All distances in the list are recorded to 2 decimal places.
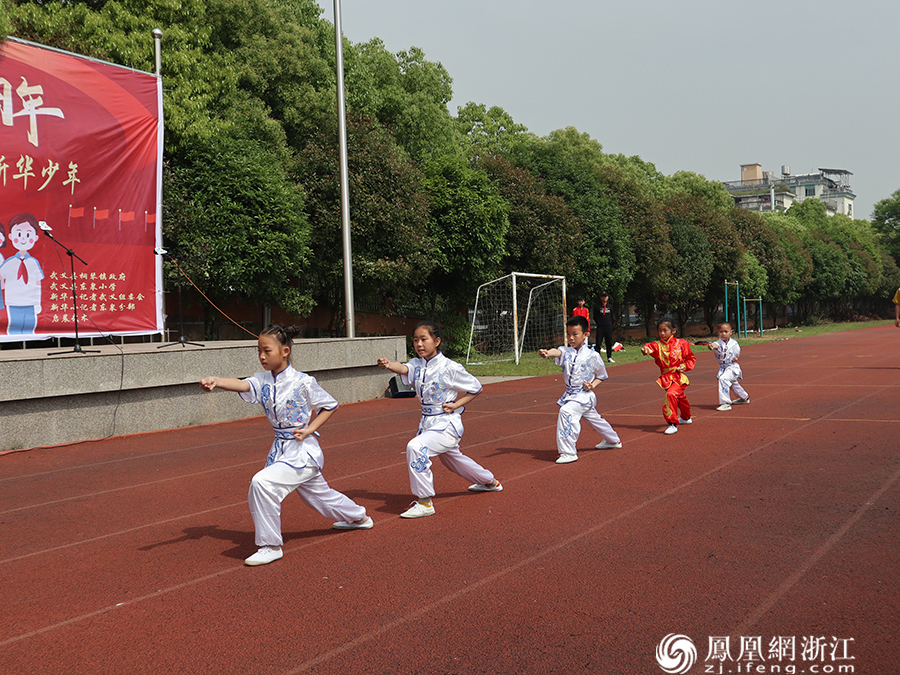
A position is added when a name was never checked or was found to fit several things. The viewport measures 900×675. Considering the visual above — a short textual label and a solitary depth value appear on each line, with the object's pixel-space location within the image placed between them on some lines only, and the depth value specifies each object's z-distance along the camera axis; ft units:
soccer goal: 76.18
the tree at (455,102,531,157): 138.41
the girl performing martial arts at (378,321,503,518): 18.83
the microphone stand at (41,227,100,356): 33.10
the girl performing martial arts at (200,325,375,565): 15.25
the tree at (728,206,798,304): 150.92
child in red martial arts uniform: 30.66
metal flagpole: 49.88
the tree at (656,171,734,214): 173.68
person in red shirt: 61.98
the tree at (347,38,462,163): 81.41
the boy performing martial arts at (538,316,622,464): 25.14
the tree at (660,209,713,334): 113.60
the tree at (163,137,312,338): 50.52
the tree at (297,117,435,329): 59.82
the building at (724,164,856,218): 371.56
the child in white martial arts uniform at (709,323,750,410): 37.24
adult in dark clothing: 69.41
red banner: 35.68
